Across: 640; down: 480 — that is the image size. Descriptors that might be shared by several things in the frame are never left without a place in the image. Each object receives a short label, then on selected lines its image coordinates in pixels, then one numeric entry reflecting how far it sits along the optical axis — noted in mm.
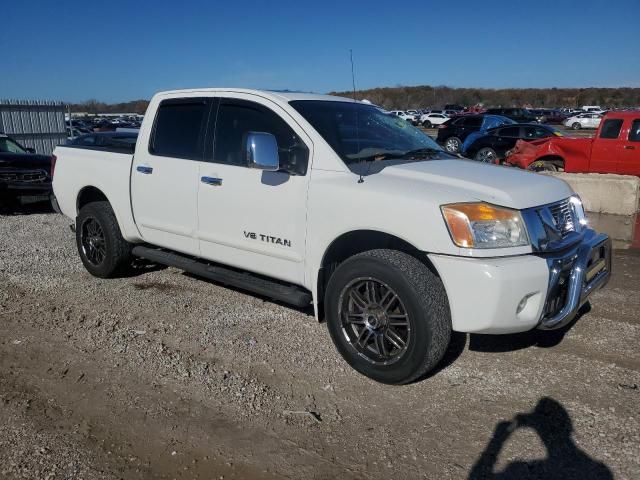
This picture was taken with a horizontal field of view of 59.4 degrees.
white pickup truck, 3301
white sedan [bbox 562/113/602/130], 46562
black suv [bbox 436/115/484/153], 23906
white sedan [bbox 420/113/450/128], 53406
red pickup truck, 11180
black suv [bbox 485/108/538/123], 39266
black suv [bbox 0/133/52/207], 9812
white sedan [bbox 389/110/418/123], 58606
